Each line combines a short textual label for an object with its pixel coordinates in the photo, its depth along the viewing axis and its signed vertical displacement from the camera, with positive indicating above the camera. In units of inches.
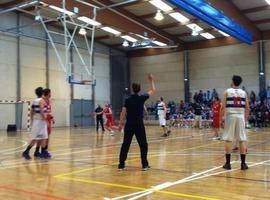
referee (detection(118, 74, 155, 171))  291.3 -5.9
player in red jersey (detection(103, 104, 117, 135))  766.5 -6.9
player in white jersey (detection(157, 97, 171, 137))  666.8 +2.4
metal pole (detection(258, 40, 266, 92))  1161.7 +161.8
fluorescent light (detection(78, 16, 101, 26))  949.8 +252.3
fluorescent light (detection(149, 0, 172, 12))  899.1 +274.2
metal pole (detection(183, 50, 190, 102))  1307.8 +148.7
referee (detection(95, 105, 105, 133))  846.8 +4.2
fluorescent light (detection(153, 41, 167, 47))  1232.2 +242.2
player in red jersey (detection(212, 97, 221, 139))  568.4 +3.0
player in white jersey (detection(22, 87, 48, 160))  359.3 -5.6
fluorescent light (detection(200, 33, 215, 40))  1197.8 +259.9
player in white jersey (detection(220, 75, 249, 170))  287.4 -1.7
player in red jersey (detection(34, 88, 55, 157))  367.1 +8.1
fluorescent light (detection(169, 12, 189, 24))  1002.7 +272.0
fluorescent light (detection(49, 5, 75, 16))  827.4 +249.1
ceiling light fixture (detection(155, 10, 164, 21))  810.0 +218.0
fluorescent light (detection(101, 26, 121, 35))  1126.2 +264.1
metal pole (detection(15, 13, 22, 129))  1044.5 +74.2
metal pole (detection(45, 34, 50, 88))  1130.7 +148.3
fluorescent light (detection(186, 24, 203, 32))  1069.9 +262.2
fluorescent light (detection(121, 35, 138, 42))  1185.4 +252.5
